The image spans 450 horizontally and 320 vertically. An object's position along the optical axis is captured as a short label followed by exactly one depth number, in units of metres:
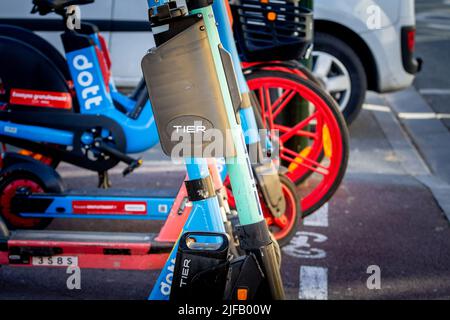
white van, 6.78
